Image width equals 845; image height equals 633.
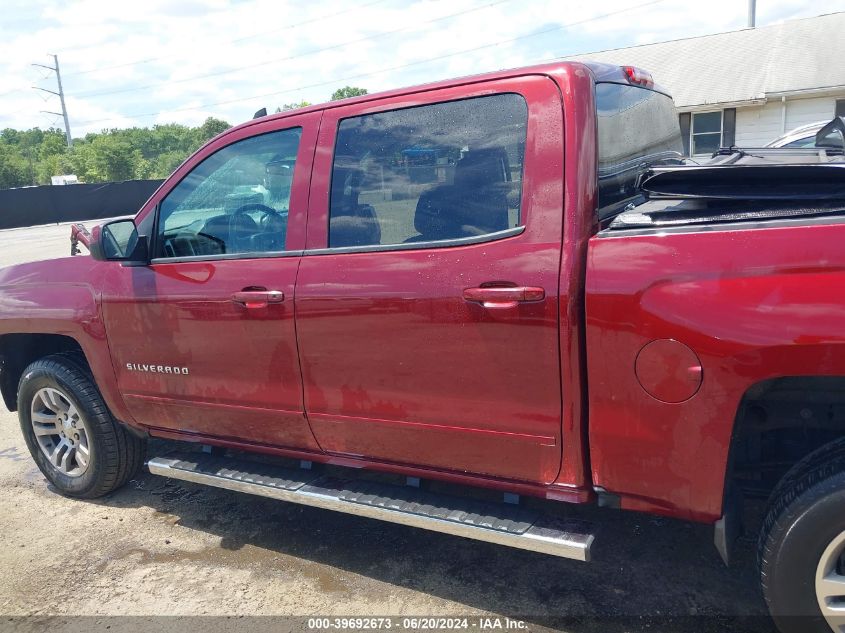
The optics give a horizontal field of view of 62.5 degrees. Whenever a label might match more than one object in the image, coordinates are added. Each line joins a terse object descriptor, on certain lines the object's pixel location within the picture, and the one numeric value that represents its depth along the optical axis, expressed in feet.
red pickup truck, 7.22
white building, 68.44
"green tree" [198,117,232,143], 289.27
